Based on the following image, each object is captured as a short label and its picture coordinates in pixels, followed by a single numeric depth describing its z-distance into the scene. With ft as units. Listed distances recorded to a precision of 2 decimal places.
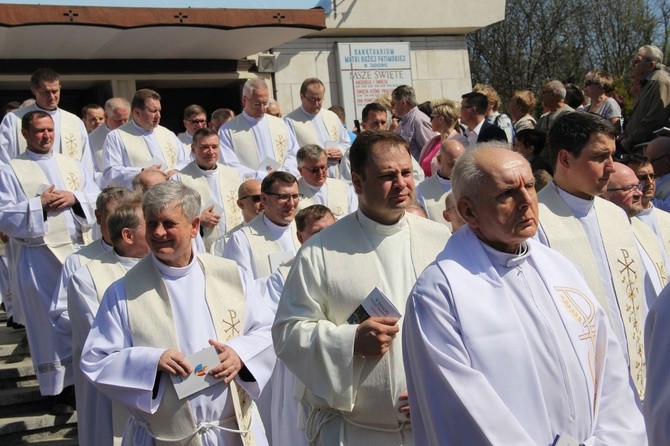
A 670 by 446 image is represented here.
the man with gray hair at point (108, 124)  34.14
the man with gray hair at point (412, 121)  35.68
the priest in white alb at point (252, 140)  35.12
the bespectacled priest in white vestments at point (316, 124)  35.24
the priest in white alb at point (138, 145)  32.04
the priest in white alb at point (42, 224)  26.50
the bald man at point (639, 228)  18.71
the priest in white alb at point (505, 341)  11.47
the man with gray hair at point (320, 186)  28.84
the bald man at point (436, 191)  28.26
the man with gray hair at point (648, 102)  30.83
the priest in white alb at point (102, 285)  19.15
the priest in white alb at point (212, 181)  30.09
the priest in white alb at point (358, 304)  14.21
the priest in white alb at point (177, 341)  16.19
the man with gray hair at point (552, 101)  33.47
